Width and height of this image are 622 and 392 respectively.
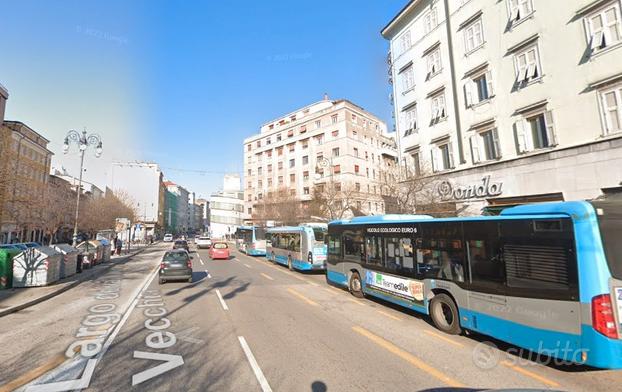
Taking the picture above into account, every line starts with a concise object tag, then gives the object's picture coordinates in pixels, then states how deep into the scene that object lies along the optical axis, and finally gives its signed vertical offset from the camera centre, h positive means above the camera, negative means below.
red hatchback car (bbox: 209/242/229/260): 27.63 -1.65
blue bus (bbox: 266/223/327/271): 18.53 -1.10
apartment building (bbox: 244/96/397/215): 49.91 +13.03
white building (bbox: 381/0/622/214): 13.34 +6.50
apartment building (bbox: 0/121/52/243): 14.70 +3.42
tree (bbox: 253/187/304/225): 46.53 +3.39
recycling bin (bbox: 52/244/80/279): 15.22 -1.08
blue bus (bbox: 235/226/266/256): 32.16 -1.00
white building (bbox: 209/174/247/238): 86.62 +4.93
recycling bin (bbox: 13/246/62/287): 12.74 -1.15
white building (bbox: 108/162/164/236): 80.12 +12.84
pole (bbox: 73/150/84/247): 20.93 +4.99
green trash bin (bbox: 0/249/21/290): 12.39 -1.09
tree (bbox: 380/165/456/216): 20.16 +2.14
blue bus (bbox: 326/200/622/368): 4.87 -1.06
